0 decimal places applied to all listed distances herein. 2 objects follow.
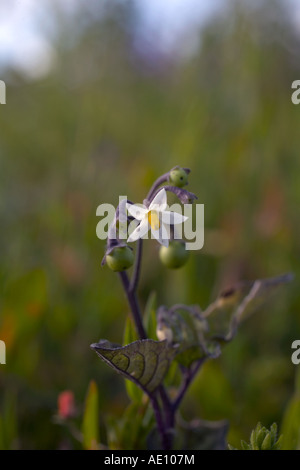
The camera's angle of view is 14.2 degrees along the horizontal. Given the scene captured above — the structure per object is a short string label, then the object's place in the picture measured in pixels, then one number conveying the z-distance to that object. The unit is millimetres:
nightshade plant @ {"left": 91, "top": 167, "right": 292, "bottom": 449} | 260
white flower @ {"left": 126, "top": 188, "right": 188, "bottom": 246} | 259
